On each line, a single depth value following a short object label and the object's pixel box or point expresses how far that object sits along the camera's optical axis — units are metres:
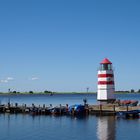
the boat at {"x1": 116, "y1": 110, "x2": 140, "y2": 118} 68.81
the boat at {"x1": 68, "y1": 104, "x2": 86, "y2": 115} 75.81
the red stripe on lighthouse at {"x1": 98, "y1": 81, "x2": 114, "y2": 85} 76.50
